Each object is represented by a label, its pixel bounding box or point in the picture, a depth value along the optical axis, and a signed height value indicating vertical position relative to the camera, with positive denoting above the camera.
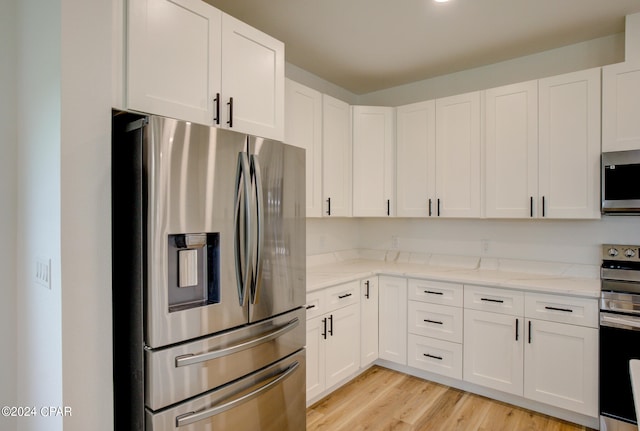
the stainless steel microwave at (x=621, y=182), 2.30 +0.20
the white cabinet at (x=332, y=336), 2.48 -0.89
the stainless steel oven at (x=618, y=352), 2.12 -0.82
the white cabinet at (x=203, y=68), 1.53 +0.71
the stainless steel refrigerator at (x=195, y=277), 1.40 -0.27
